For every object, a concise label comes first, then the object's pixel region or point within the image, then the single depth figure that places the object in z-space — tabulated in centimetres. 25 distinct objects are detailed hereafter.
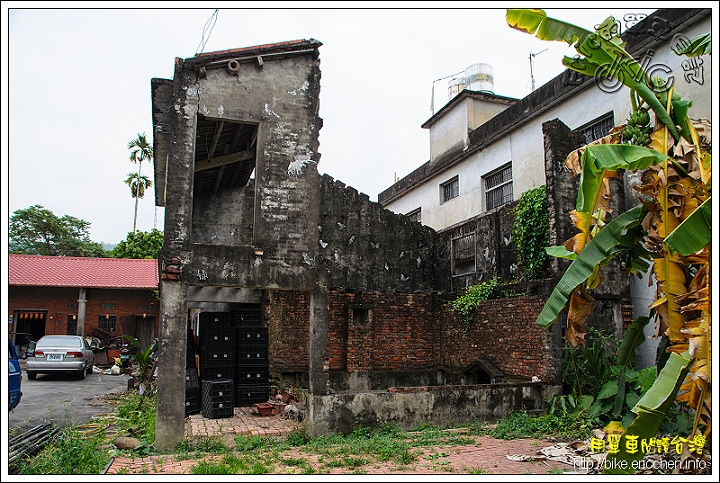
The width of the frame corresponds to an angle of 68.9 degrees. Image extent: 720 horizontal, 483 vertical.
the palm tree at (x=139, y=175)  3736
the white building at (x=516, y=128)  1034
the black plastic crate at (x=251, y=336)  1278
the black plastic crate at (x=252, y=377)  1273
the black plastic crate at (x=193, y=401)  1150
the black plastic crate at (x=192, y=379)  1177
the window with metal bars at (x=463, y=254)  1452
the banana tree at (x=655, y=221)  518
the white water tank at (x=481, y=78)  1881
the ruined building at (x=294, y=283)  876
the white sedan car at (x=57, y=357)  1612
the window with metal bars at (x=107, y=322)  2327
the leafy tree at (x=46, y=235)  3422
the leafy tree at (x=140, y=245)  3119
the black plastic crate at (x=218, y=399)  1107
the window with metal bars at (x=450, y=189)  1836
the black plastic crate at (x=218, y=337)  1234
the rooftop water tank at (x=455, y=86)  2040
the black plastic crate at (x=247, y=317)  1361
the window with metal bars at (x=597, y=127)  1234
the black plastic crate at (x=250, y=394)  1262
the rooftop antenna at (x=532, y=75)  1814
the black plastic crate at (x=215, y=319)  1255
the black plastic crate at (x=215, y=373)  1210
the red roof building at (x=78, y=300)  2252
